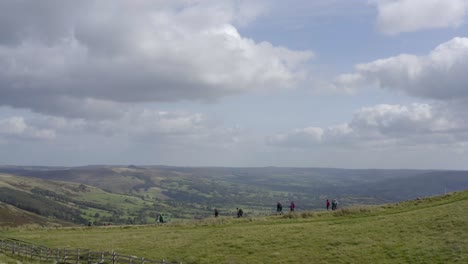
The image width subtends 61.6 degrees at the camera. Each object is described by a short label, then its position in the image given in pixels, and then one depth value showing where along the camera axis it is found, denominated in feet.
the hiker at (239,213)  207.02
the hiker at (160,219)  215.02
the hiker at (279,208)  191.93
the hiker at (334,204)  188.51
